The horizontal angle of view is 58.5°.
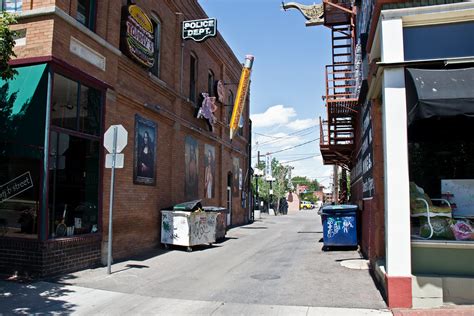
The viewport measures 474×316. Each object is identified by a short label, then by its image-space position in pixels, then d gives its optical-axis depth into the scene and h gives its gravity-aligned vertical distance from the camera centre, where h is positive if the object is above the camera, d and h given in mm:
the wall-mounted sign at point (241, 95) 20703 +5157
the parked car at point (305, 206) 84938 -1810
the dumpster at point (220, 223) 15291 -1054
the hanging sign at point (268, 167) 56062 +3975
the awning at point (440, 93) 6391 +1616
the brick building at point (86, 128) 8883 +1704
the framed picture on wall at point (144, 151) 12719 +1372
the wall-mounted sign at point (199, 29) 15685 +6205
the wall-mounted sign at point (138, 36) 12055 +4790
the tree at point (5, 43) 7434 +2682
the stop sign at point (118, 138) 9414 +1278
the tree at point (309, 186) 131188 +4032
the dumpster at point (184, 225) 13531 -945
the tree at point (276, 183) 56062 +1845
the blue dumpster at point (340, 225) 12844 -839
